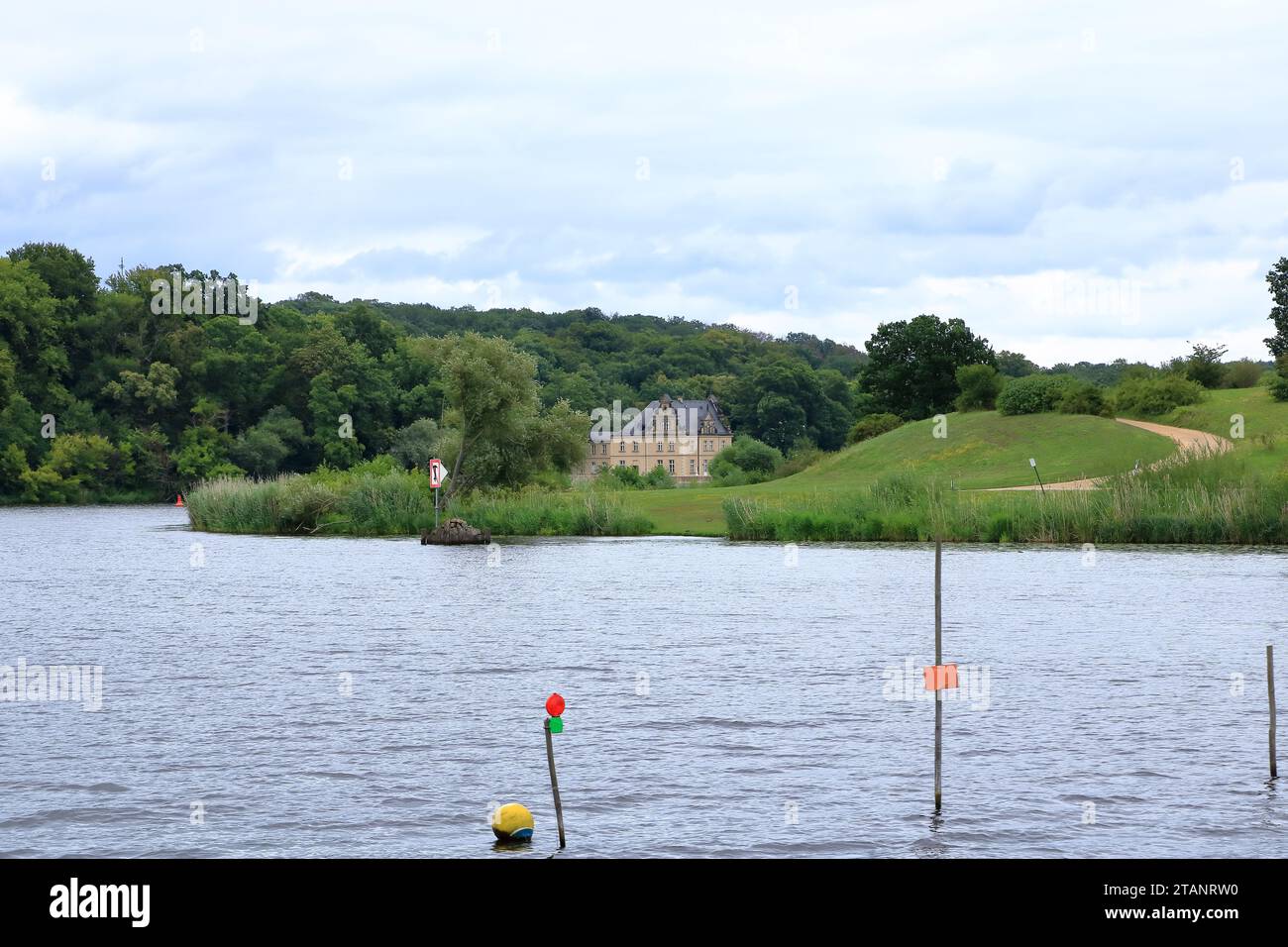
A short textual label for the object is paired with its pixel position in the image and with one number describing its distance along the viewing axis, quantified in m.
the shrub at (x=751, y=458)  156.12
